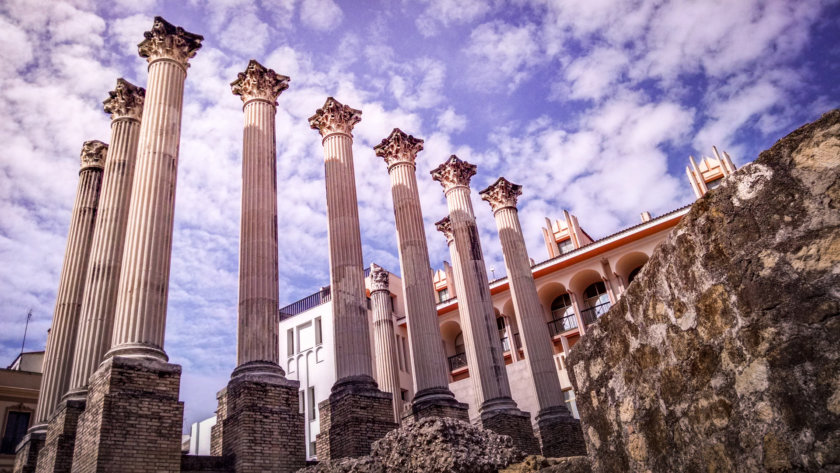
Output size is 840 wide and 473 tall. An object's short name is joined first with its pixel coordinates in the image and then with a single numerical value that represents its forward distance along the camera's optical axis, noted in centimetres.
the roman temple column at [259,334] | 1349
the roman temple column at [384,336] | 2522
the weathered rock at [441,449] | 756
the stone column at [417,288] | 1880
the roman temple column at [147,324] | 1155
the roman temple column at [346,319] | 1583
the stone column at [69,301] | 1513
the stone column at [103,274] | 1307
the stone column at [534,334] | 2120
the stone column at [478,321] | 2034
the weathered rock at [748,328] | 239
